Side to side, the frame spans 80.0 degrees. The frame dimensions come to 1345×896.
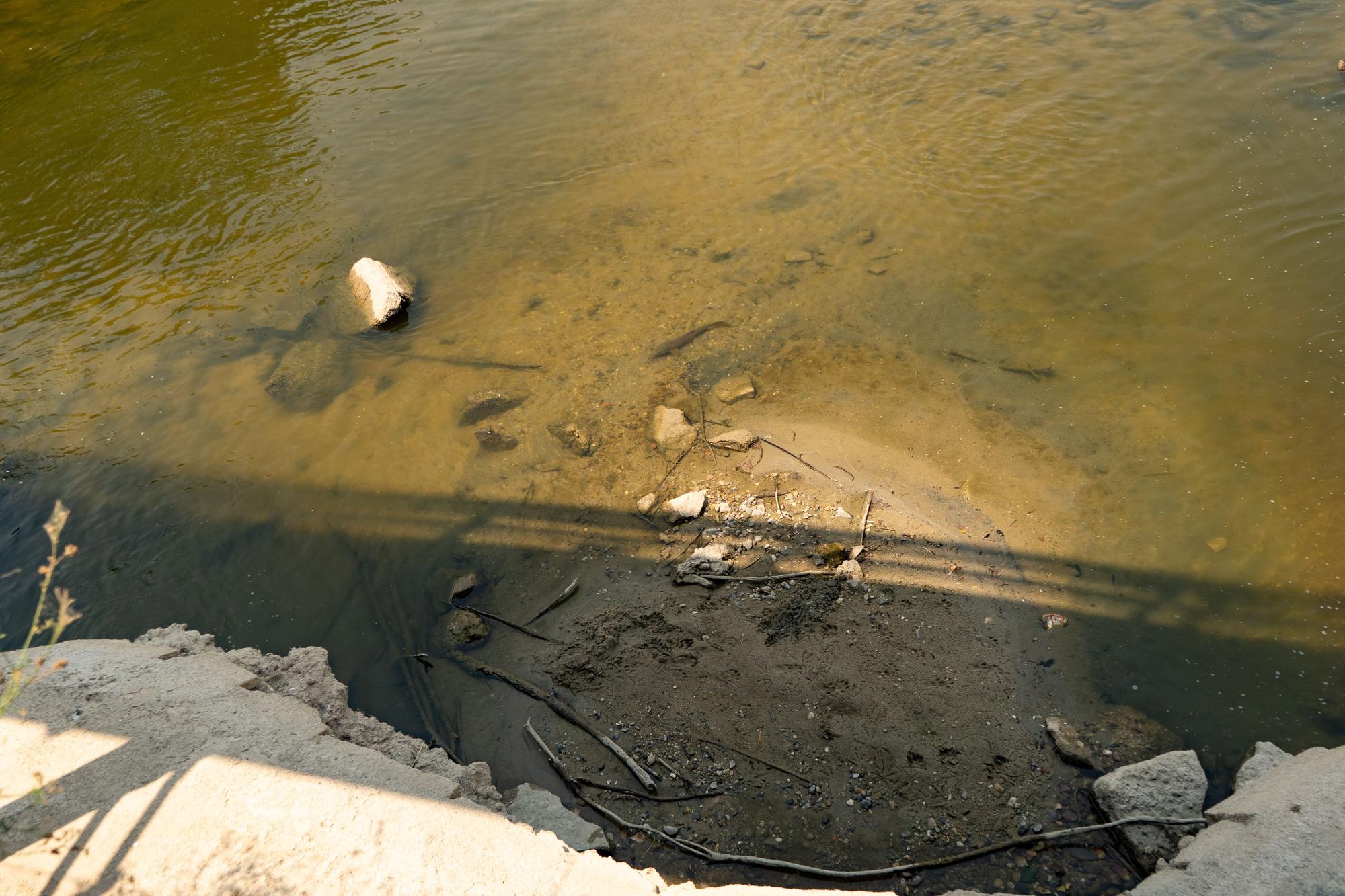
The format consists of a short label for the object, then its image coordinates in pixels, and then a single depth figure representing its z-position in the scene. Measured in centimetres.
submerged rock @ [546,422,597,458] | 668
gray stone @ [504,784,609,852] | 411
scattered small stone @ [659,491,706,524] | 589
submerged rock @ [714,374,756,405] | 684
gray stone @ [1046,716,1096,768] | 441
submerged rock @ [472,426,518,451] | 680
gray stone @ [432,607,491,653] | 545
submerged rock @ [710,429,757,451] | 634
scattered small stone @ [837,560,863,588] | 524
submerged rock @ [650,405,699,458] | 650
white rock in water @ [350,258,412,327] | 797
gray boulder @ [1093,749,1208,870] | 398
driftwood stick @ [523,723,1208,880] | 400
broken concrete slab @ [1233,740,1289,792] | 416
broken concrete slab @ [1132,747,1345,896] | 320
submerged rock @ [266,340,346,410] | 748
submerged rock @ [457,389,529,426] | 709
